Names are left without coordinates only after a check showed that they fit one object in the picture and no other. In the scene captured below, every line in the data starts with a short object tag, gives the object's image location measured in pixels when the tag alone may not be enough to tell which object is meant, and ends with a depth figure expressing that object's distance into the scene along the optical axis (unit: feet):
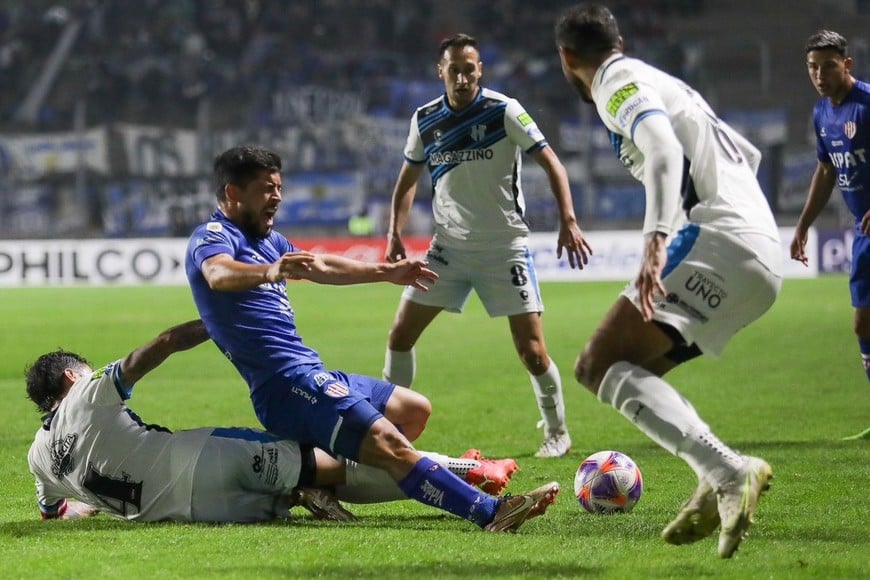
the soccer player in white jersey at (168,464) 35.53
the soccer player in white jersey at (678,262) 29.07
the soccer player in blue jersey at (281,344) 33.01
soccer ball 37.29
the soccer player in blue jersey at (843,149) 52.47
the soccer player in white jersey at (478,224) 51.31
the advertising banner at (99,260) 174.91
